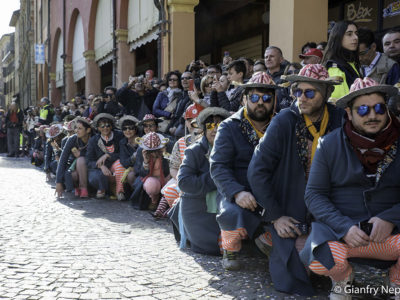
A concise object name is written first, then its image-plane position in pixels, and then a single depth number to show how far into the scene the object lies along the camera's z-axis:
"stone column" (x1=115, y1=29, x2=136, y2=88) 14.90
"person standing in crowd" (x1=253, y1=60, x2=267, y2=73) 6.44
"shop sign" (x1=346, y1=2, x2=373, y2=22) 9.29
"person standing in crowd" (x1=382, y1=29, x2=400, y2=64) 5.01
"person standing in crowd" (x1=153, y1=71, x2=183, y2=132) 8.31
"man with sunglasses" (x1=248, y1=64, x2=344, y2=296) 3.63
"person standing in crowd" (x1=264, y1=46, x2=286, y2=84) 5.94
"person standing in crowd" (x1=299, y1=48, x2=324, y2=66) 5.57
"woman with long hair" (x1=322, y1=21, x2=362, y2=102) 4.48
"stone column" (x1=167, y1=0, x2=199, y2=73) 11.09
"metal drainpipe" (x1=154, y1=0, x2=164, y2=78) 11.20
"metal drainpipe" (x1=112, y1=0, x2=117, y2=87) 15.04
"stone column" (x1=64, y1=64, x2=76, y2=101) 23.77
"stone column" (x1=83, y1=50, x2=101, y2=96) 18.98
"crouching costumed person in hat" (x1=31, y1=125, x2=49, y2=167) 14.09
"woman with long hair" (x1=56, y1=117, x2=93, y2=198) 8.20
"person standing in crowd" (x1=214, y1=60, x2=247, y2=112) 5.94
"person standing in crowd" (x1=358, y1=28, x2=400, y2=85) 4.76
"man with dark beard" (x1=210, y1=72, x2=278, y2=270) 3.83
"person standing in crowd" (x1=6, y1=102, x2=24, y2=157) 18.52
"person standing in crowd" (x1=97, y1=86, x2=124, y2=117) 10.09
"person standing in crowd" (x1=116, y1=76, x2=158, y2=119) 9.22
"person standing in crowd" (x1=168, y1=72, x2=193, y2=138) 7.64
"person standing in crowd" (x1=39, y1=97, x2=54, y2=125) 15.78
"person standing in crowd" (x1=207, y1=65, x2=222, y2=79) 7.29
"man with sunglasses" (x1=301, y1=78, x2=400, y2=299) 3.01
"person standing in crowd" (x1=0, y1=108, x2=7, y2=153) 21.19
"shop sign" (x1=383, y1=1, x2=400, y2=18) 8.64
